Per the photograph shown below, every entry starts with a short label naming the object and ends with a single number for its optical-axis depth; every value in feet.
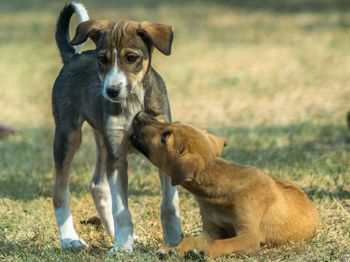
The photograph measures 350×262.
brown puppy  42.55
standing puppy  44.47
